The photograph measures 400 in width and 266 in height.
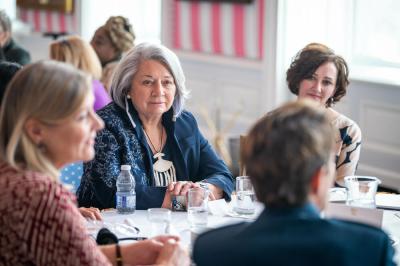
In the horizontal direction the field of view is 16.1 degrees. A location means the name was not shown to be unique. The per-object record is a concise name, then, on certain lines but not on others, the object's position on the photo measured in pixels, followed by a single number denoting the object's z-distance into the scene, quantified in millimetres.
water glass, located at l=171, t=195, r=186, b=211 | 5435
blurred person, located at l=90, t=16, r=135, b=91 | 10032
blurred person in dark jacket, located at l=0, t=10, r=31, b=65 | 11681
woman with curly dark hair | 6958
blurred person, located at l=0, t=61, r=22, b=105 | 6999
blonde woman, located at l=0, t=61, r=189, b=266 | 3486
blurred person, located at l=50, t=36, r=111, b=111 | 8948
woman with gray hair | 5718
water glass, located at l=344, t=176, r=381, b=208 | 5060
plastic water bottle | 5323
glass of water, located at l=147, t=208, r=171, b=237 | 4935
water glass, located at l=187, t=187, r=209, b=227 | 5036
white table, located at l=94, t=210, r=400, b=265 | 4849
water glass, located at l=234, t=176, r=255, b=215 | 5248
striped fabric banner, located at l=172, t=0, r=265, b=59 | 11831
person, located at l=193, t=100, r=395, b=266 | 2895
